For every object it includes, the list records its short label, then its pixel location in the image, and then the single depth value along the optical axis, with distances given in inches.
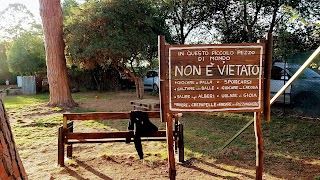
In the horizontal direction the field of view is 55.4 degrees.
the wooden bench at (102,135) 194.7
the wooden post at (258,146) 151.9
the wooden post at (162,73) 144.9
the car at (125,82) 835.4
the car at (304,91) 325.1
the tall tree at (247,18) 437.7
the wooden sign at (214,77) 146.2
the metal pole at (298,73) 150.3
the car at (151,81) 748.6
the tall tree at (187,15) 502.0
